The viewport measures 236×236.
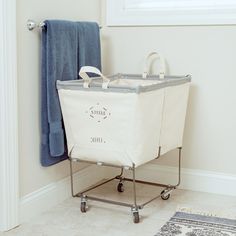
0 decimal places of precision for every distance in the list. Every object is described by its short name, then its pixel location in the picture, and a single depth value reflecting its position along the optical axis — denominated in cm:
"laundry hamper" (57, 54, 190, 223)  208
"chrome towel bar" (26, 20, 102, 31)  211
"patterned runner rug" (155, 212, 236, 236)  207
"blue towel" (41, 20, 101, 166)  219
